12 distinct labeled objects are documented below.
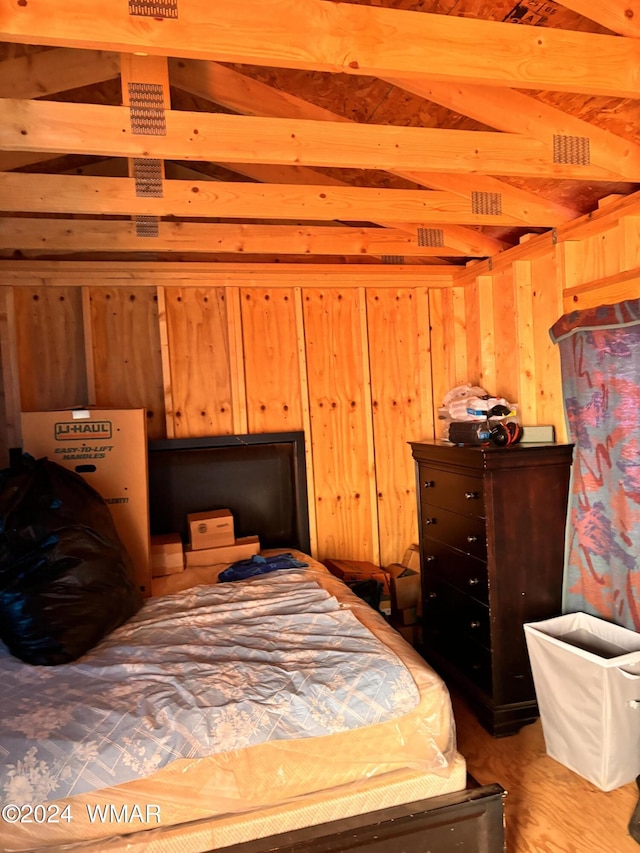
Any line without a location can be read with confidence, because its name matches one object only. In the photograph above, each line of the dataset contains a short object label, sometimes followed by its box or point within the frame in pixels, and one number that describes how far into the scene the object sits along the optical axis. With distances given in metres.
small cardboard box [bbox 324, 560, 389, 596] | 3.18
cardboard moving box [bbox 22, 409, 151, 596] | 2.64
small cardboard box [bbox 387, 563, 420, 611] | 3.35
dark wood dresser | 2.46
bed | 1.41
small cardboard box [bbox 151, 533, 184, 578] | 2.81
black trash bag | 1.82
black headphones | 2.60
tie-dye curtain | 2.22
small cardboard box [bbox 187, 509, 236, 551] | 2.93
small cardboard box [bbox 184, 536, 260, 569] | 2.89
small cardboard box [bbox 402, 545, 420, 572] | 3.62
